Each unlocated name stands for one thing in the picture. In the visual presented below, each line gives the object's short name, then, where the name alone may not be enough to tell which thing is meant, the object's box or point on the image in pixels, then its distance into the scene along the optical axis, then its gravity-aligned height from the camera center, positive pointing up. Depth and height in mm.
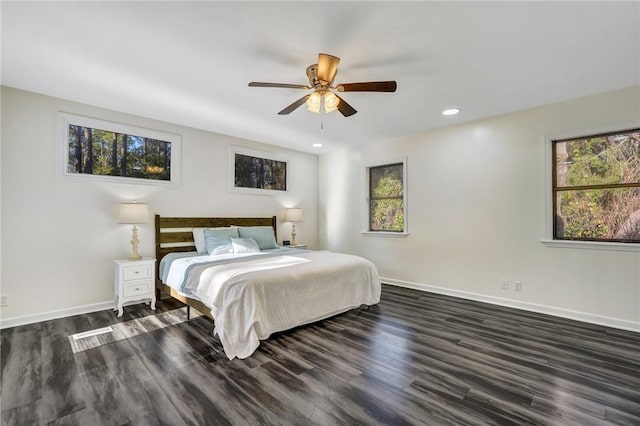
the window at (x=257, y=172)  5238 +801
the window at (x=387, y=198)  5287 +300
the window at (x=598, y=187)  3252 +310
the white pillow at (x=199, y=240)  4414 -391
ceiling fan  2403 +1105
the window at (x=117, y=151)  3680 +850
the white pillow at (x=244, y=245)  4285 -463
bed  2664 -703
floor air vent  2963 -1221
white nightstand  3590 -843
